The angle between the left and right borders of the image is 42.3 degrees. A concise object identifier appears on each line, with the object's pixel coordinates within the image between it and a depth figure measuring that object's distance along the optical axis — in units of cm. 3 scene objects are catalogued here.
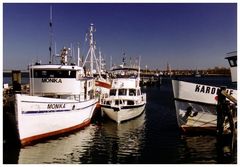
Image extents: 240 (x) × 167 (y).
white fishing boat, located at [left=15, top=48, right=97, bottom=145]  1928
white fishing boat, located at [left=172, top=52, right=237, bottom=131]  2295
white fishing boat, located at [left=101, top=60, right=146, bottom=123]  2814
